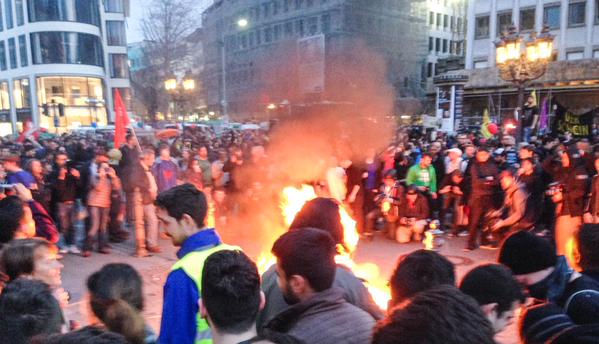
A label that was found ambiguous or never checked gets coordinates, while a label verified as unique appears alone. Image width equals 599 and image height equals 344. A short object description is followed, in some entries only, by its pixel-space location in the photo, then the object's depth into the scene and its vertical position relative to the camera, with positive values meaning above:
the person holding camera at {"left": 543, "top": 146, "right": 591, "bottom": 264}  6.63 -1.25
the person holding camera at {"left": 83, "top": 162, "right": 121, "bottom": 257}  7.25 -1.30
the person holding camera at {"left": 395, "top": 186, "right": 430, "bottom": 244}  8.07 -1.76
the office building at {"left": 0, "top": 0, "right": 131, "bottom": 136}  38.81 +5.16
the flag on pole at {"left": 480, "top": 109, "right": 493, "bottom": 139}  15.45 -0.56
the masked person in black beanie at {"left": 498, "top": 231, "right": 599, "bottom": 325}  2.34 -0.85
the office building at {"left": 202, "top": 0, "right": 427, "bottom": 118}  14.06 +2.58
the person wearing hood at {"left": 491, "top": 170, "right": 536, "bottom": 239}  6.95 -1.43
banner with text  11.19 -0.21
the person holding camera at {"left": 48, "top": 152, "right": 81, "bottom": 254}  7.39 -1.20
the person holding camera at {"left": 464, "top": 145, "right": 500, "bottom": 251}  7.44 -1.21
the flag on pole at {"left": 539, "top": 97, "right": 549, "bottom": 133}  18.67 -0.34
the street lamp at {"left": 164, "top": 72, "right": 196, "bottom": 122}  23.96 +1.82
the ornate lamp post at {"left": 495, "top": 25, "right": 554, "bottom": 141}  11.88 +1.59
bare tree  24.17 +4.90
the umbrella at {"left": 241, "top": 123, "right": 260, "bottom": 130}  21.11 -0.39
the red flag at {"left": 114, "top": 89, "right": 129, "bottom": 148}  9.96 -0.04
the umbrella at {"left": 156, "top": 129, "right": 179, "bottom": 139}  17.00 -0.53
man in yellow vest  2.19 -0.84
